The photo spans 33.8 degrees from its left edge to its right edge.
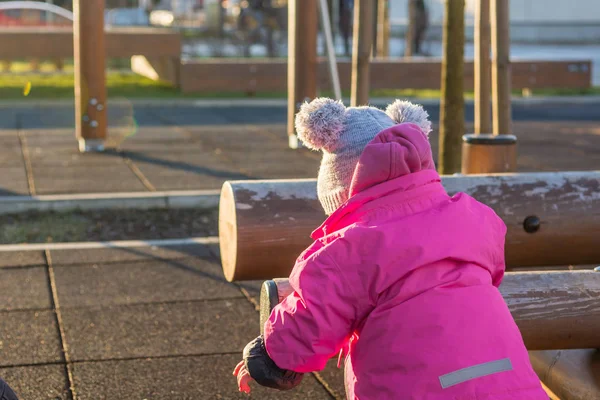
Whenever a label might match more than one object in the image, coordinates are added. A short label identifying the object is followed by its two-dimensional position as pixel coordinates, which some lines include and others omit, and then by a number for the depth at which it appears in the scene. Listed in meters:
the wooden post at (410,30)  18.08
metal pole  8.76
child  2.36
